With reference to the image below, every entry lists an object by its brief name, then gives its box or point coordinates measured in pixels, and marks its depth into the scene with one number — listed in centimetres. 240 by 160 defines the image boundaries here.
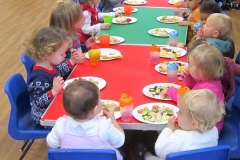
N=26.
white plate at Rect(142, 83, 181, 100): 206
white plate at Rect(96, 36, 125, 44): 291
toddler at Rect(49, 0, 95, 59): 285
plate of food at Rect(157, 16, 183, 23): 348
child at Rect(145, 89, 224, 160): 163
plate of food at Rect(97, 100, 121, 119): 188
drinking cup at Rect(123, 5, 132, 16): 369
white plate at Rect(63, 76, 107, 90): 219
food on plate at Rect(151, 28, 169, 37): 305
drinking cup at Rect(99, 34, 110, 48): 285
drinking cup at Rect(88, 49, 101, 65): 250
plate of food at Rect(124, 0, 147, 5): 416
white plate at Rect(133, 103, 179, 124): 185
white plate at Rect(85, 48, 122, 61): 268
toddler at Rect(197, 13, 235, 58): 268
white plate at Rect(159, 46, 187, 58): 265
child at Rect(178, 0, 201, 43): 338
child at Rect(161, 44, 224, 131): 206
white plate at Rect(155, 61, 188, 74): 243
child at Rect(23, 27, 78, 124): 223
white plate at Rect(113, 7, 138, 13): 386
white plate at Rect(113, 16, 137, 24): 343
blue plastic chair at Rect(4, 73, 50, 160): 225
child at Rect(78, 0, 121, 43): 350
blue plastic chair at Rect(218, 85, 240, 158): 211
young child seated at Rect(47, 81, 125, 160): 167
